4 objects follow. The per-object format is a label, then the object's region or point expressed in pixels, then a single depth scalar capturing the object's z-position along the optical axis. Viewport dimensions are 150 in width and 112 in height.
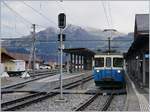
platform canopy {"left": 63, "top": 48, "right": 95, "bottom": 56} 44.41
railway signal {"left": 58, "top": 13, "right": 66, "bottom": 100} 17.04
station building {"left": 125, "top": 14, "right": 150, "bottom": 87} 23.89
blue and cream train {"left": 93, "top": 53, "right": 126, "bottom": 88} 25.97
